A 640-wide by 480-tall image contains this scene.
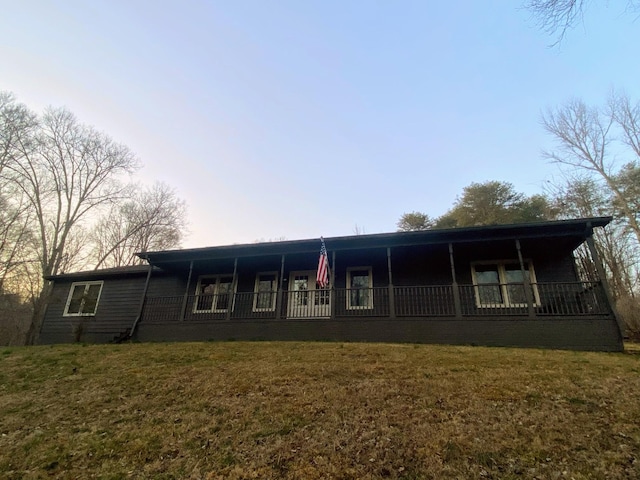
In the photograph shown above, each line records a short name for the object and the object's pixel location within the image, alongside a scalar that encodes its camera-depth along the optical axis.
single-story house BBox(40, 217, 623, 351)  8.66
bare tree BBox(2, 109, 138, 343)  20.31
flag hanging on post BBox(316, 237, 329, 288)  9.86
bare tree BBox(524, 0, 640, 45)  4.77
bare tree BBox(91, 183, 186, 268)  26.55
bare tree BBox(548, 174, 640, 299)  18.09
